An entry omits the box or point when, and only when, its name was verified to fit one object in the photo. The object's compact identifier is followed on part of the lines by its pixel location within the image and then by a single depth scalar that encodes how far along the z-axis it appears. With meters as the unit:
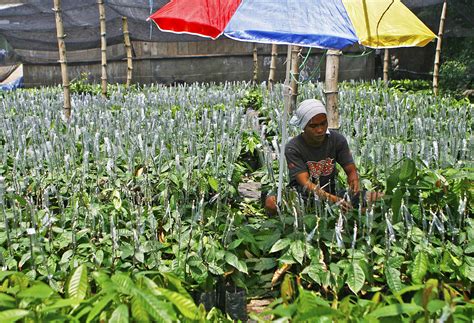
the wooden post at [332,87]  5.04
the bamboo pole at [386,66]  10.61
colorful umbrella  3.27
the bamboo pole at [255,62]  12.65
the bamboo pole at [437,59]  9.59
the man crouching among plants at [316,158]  3.96
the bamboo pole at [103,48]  9.24
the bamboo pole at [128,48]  11.45
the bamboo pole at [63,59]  6.94
